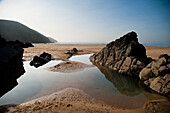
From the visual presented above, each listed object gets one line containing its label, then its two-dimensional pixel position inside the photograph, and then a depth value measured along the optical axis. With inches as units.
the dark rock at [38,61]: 569.8
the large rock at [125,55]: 416.8
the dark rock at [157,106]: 179.8
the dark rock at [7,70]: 275.0
